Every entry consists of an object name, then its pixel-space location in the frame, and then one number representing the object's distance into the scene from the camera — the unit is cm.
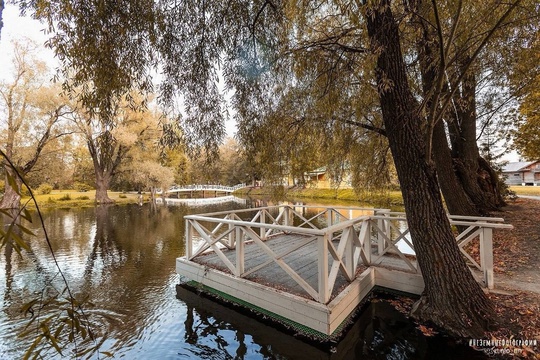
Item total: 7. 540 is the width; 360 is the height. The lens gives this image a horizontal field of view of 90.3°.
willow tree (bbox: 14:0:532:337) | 298
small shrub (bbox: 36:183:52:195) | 2120
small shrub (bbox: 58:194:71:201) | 1980
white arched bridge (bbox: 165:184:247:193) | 3169
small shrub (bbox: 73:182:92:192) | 2932
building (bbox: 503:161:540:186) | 2866
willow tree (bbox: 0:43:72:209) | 1495
